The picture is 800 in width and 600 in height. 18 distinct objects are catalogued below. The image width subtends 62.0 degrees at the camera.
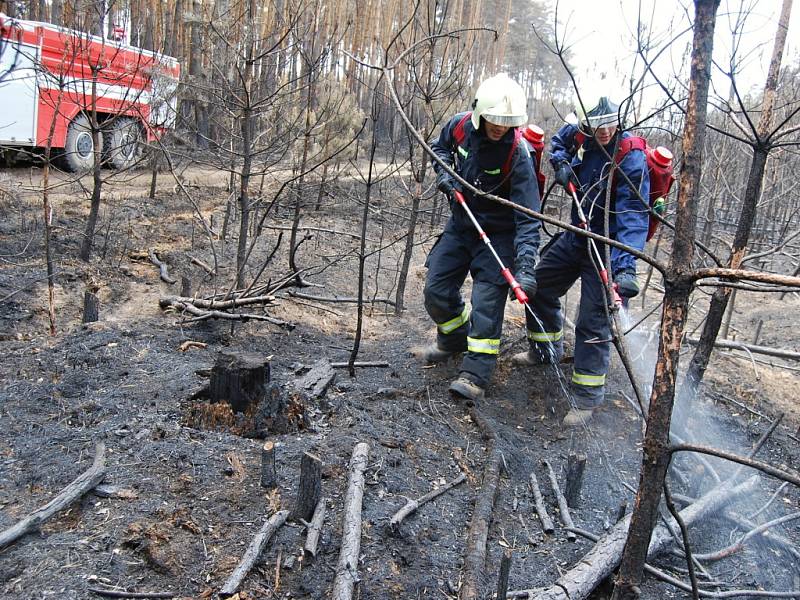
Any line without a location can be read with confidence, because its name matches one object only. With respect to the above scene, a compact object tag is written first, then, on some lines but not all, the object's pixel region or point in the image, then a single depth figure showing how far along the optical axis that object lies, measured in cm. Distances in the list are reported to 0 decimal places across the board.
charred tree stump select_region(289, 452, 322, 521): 317
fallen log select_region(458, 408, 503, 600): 294
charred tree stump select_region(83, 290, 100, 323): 584
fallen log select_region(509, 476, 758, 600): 291
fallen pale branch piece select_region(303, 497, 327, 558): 296
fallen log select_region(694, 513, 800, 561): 351
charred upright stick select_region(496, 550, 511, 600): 258
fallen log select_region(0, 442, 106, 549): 283
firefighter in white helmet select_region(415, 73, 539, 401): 471
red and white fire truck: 994
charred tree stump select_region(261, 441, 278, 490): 337
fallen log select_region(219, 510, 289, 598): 271
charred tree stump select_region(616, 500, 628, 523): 353
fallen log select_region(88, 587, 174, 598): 263
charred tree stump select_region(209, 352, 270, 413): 416
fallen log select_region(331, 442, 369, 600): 270
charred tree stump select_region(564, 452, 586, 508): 393
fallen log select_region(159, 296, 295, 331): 584
